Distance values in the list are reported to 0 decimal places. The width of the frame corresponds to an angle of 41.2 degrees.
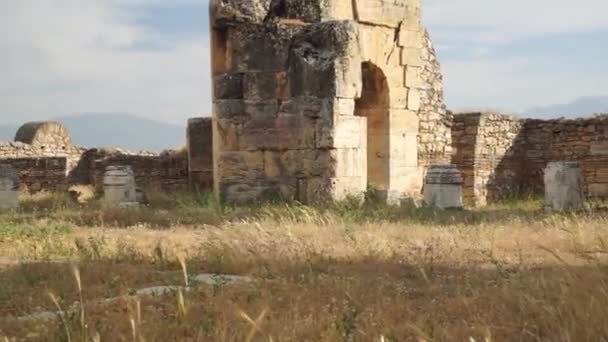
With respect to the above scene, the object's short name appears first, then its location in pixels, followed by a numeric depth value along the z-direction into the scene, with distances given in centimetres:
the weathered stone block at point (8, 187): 1512
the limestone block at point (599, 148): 1953
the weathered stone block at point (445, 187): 1442
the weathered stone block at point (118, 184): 1460
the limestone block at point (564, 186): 1441
